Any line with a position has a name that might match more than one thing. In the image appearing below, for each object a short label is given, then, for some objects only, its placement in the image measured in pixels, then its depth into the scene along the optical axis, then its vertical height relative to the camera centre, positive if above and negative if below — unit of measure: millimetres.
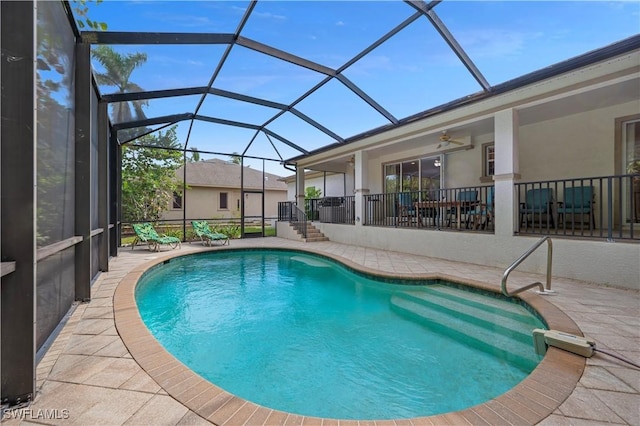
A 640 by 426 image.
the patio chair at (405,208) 8688 +217
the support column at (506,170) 5871 +960
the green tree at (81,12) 3368 +2590
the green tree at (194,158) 19267 +4262
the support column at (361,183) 9945 +1164
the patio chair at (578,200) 6141 +315
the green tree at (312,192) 16641 +1378
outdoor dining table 7238 +276
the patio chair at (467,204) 7178 +269
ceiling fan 7457 +2078
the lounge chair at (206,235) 10656 -789
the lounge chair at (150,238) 9117 -797
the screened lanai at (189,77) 1862 +3026
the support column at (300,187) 13438 +1382
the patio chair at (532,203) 6178 +249
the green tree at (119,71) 4945 +2865
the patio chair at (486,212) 6772 +44
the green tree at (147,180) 13820 +1774
